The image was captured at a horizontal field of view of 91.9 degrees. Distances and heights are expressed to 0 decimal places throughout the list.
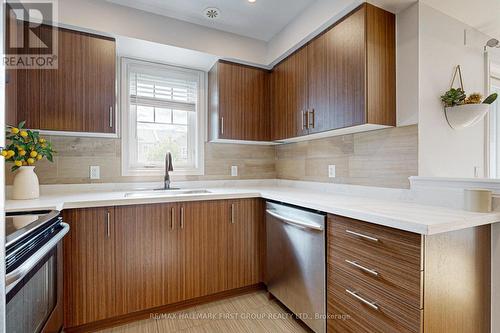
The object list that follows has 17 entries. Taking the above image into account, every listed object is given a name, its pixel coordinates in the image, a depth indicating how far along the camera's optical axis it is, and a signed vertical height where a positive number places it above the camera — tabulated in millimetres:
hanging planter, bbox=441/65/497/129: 1613 +392
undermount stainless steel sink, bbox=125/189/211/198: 2164 -253
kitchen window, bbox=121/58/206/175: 2408 +517
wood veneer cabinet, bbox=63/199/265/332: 1642 -697
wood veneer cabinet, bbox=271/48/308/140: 2176 +671
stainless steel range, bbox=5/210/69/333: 797 -461
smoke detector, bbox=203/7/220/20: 2084 +1346
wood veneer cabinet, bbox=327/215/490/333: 1062 -567
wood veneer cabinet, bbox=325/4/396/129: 1614 +675
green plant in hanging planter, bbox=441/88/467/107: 1668 +469
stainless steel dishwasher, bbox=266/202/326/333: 1561 -699
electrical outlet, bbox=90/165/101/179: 2193 -57
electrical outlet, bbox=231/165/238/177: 2807 -54
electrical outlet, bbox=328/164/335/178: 2230 -54
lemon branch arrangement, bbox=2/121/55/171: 1658 +138
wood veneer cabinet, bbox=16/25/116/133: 1810 +607
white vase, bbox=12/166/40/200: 1691 -131
